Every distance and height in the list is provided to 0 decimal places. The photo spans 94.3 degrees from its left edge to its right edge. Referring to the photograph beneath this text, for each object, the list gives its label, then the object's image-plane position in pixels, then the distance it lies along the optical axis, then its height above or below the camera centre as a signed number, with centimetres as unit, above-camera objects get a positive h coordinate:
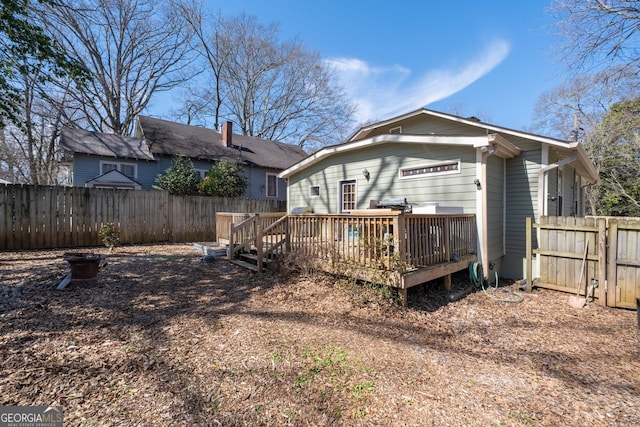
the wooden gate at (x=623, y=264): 482 -93
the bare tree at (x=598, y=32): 836 +510
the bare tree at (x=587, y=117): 1565 +564
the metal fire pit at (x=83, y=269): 471 -90
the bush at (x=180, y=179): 1355 +152
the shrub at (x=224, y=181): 1381 +149
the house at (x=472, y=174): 642 +88
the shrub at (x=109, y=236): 790 -62
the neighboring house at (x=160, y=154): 1341 +308
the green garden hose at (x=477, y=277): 616 -141
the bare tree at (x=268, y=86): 2312 +1068
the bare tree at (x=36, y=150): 1864 +466
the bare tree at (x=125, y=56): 1800 +1036
